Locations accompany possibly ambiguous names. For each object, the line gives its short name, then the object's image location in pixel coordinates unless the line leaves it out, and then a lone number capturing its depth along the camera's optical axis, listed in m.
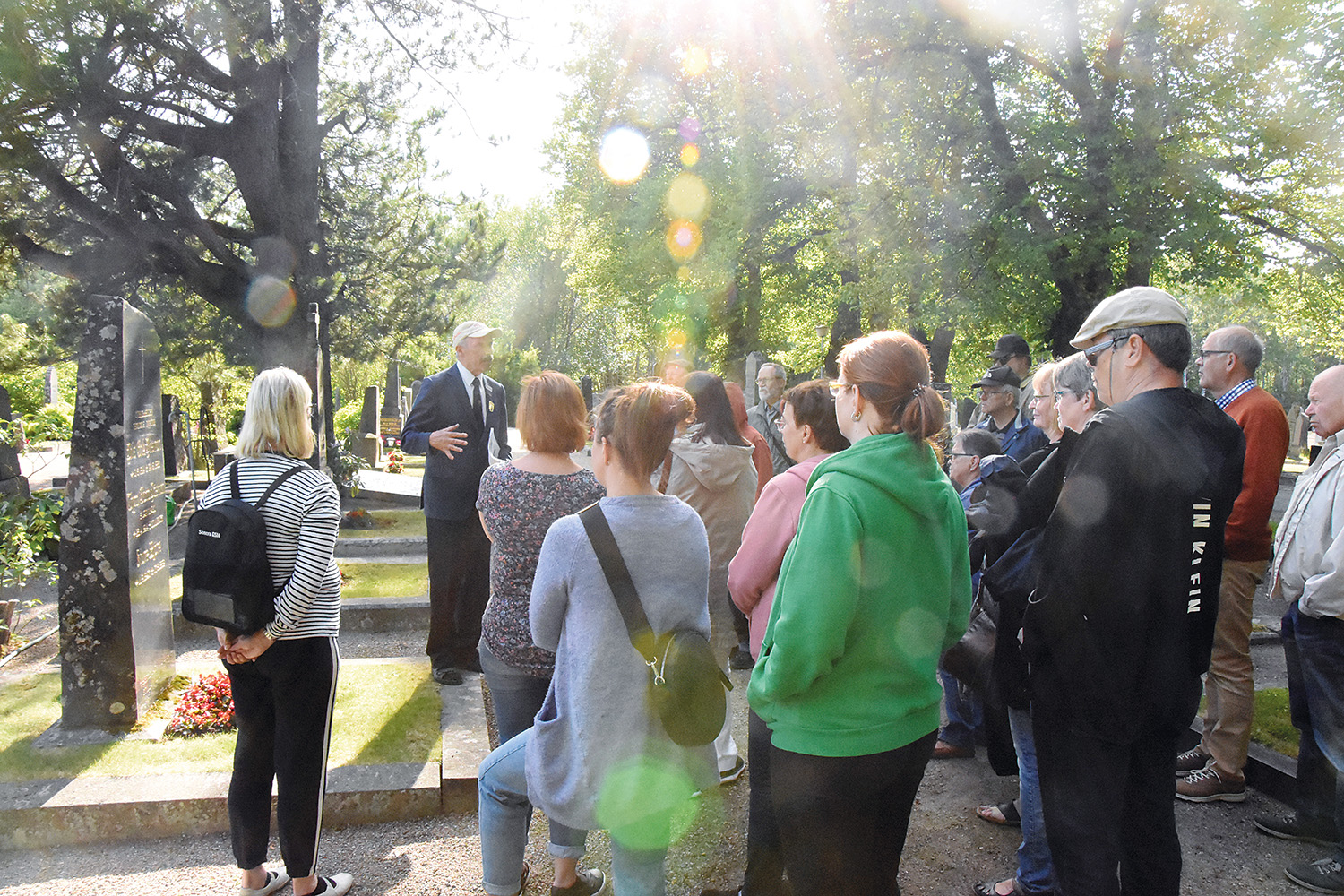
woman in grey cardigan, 2.24
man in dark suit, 5.12
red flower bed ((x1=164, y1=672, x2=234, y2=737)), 4.46
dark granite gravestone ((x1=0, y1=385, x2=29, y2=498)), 8.54
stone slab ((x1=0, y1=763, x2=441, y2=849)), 3.54
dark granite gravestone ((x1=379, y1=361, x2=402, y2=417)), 20.56
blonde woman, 2.88
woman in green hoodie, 1.96
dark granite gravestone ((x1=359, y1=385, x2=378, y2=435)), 17.66
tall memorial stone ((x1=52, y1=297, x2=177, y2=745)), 4.38
